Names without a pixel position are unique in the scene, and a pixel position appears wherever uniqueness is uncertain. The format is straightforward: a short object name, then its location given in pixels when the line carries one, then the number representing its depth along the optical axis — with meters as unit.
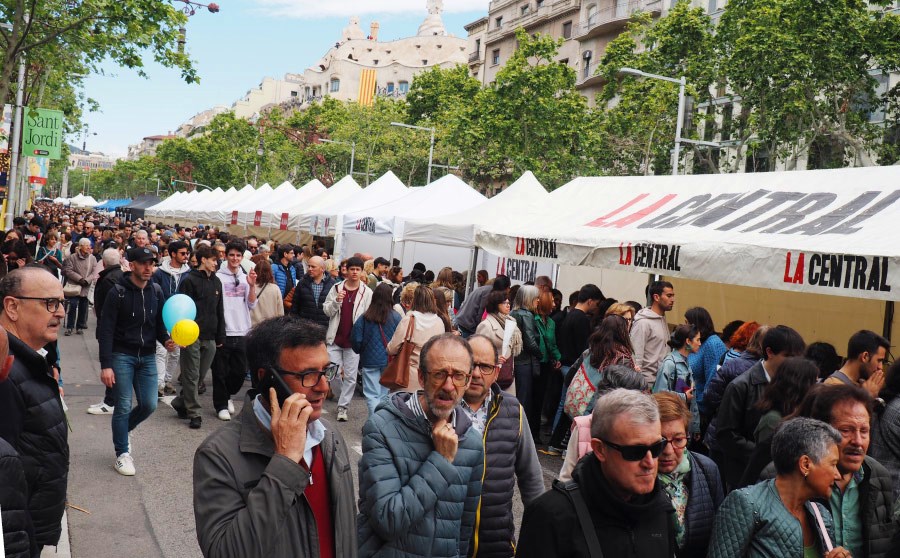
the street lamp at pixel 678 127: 25.27
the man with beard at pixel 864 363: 5.45
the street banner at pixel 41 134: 22.22
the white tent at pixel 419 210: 16.34
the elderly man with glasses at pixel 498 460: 3.65
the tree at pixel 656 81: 32.03
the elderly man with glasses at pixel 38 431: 3.57
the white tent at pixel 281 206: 24.55
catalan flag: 108.44
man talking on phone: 2.37
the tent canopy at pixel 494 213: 12.70
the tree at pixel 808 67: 24.91
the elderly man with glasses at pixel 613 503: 2.68
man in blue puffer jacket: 3.04
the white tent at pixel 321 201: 22.38
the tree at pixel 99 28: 16.72
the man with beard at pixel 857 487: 3.55
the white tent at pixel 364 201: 20.33
